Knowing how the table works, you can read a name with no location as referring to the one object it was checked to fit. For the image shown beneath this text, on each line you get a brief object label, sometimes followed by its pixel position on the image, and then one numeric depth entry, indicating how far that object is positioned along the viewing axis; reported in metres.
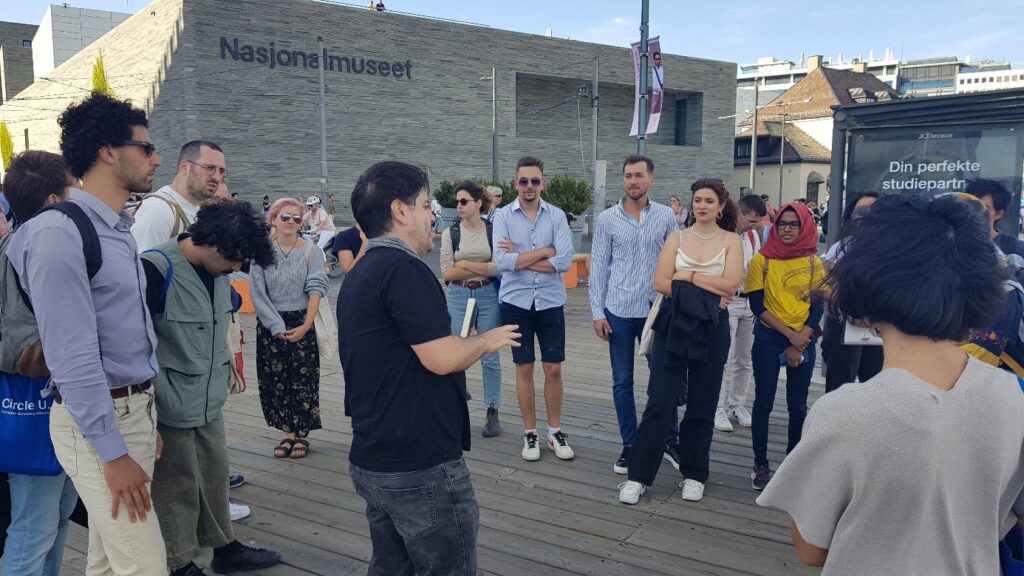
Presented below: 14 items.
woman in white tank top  4.02
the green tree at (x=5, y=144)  35.75
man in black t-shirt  2.10
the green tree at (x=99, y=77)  26.16
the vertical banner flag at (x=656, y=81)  14.61
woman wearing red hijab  4.22
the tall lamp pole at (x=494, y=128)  29.58
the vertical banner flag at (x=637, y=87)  13.77
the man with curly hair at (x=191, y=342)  2.90
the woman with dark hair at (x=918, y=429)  1.32
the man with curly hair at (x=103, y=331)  2.04
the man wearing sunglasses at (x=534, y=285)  4.80
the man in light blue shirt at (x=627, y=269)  4.52
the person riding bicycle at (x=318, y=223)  15.21
